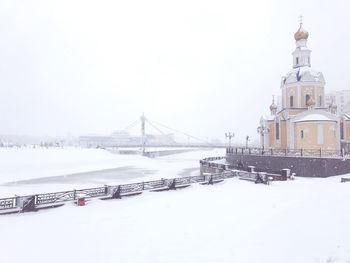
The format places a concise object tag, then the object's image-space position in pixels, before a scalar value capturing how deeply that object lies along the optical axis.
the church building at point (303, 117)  35.59
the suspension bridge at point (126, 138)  168.50
